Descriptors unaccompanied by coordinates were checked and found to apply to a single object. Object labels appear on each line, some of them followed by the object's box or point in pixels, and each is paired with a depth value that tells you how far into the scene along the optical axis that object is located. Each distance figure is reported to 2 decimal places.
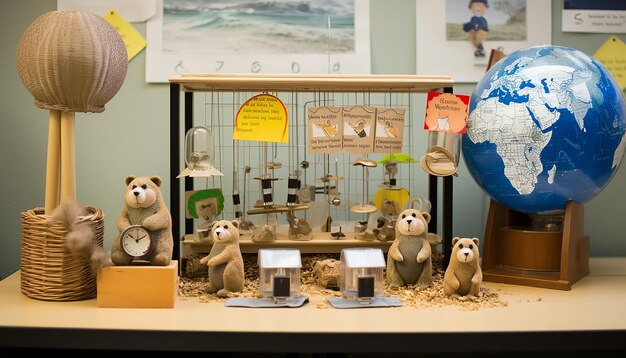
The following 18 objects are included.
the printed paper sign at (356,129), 1.82
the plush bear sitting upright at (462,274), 1.61
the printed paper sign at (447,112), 1.75
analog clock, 1.53
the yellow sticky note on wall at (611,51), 2.19
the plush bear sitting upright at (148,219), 1.53
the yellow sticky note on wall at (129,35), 2.11
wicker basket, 1.55
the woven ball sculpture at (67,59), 1.56
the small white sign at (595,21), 2.18
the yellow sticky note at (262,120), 1.77
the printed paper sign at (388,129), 1.83
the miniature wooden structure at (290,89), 1.75
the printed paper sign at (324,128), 1.82
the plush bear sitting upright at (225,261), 1.63
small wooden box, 1.51
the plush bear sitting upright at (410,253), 1.68
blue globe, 1.68
